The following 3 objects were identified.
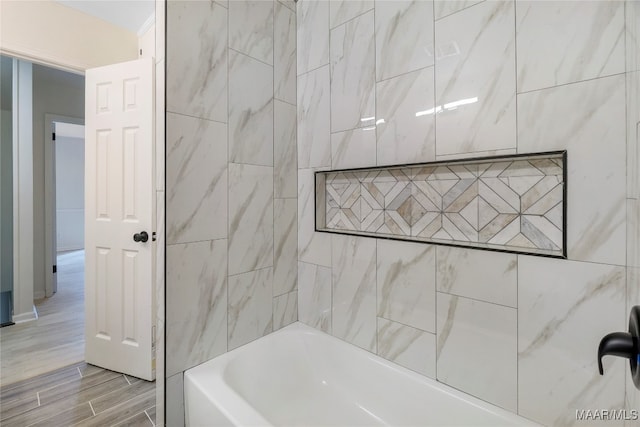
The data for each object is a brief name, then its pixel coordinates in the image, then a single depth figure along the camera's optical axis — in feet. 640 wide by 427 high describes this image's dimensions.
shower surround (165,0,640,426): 2.94
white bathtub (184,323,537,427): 3.70
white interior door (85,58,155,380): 5.16
